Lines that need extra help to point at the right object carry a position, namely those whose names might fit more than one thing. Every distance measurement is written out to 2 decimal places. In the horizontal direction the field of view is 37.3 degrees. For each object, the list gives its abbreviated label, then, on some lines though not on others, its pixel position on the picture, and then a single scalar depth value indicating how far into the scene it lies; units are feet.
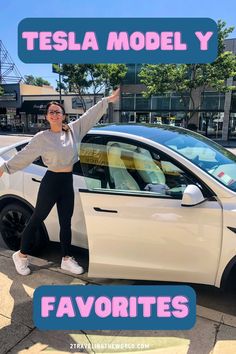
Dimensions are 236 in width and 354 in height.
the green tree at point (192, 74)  75.00
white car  9.06
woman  10.54
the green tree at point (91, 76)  90.58
